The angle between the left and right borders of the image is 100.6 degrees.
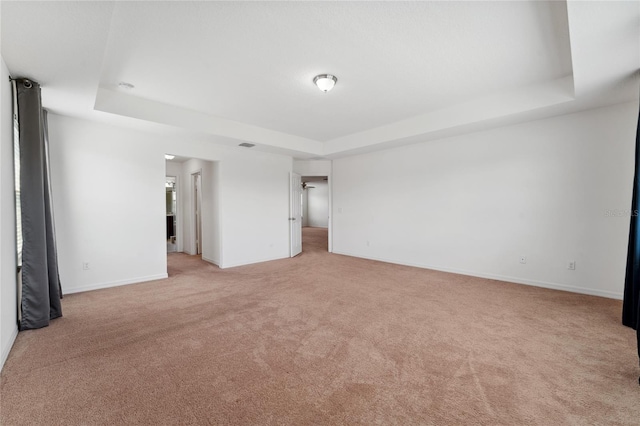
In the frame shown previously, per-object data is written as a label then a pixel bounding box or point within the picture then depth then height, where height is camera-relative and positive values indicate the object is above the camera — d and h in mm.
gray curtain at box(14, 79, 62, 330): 2635 -138
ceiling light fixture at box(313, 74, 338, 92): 3105 +1379
